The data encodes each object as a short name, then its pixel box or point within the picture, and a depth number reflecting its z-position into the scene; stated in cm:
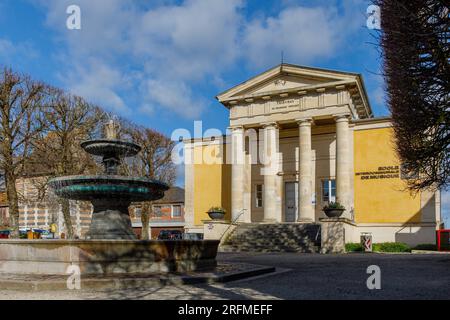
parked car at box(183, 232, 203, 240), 3139
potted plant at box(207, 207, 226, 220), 2875
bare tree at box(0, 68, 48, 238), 2725
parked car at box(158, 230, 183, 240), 4027
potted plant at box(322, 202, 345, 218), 2472
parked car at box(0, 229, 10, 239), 4604
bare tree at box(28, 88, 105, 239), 2908
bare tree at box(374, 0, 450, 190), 1042
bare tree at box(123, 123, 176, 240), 3862
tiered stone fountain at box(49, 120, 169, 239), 1275
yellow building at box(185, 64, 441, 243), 2889
